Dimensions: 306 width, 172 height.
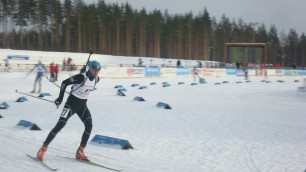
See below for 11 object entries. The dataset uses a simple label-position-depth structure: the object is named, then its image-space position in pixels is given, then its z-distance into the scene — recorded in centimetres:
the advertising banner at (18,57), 3459
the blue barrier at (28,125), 766
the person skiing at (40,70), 1677
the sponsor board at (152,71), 3098
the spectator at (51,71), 2297
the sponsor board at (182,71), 3415
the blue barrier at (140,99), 1425
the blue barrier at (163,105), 1197
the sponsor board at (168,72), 3244
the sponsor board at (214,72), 3598
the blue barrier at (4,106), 1150
